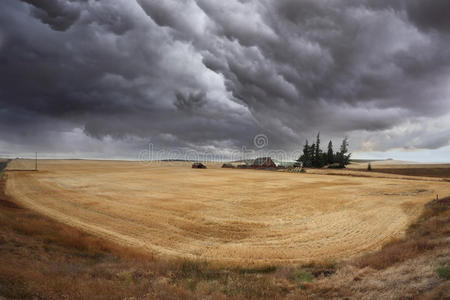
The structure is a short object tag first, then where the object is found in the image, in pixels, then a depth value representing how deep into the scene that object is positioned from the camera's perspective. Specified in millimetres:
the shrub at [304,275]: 9633
